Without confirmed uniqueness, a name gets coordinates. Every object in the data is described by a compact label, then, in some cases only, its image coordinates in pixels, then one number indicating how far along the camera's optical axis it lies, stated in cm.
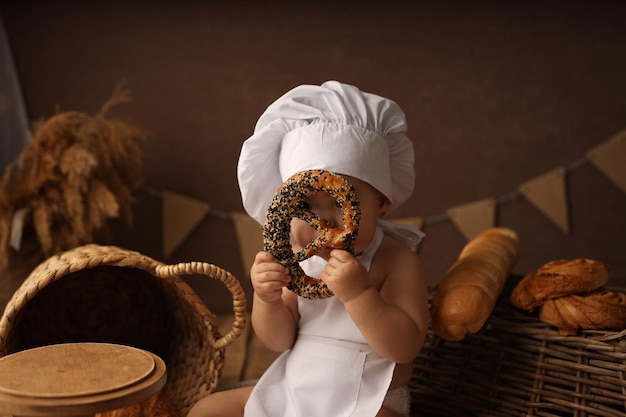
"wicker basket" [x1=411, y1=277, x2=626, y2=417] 148
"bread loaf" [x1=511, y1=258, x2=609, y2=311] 158
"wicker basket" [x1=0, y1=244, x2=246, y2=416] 156
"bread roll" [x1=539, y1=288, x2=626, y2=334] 151
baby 142
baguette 155
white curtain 265
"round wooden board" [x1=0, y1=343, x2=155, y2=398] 111
